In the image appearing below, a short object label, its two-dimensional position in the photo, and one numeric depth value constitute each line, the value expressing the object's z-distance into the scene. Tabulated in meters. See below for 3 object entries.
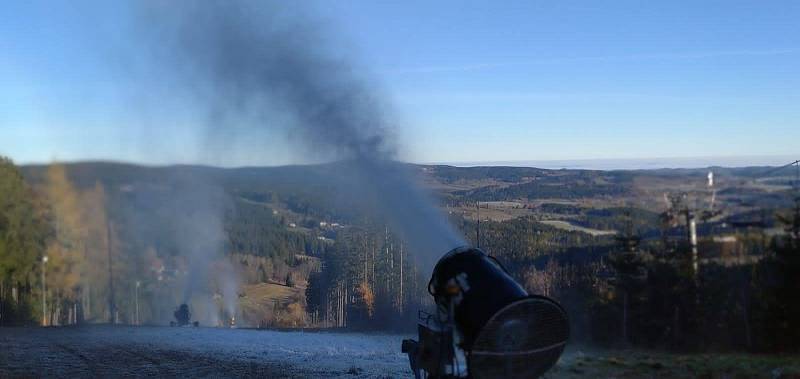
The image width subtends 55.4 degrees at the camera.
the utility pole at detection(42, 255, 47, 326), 25.75
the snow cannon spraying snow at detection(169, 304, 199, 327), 30.88
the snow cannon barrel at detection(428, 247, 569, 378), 8.58
